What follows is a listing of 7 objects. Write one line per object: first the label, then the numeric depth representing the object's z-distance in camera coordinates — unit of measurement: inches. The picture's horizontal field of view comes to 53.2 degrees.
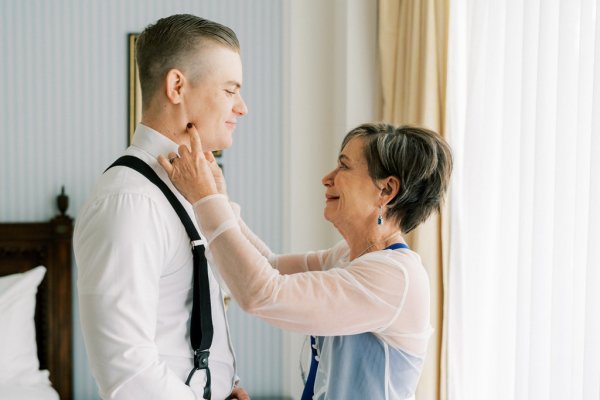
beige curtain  92.0
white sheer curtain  64.9
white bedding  99.2
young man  45.8
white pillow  107.1
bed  118.6
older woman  51.6
